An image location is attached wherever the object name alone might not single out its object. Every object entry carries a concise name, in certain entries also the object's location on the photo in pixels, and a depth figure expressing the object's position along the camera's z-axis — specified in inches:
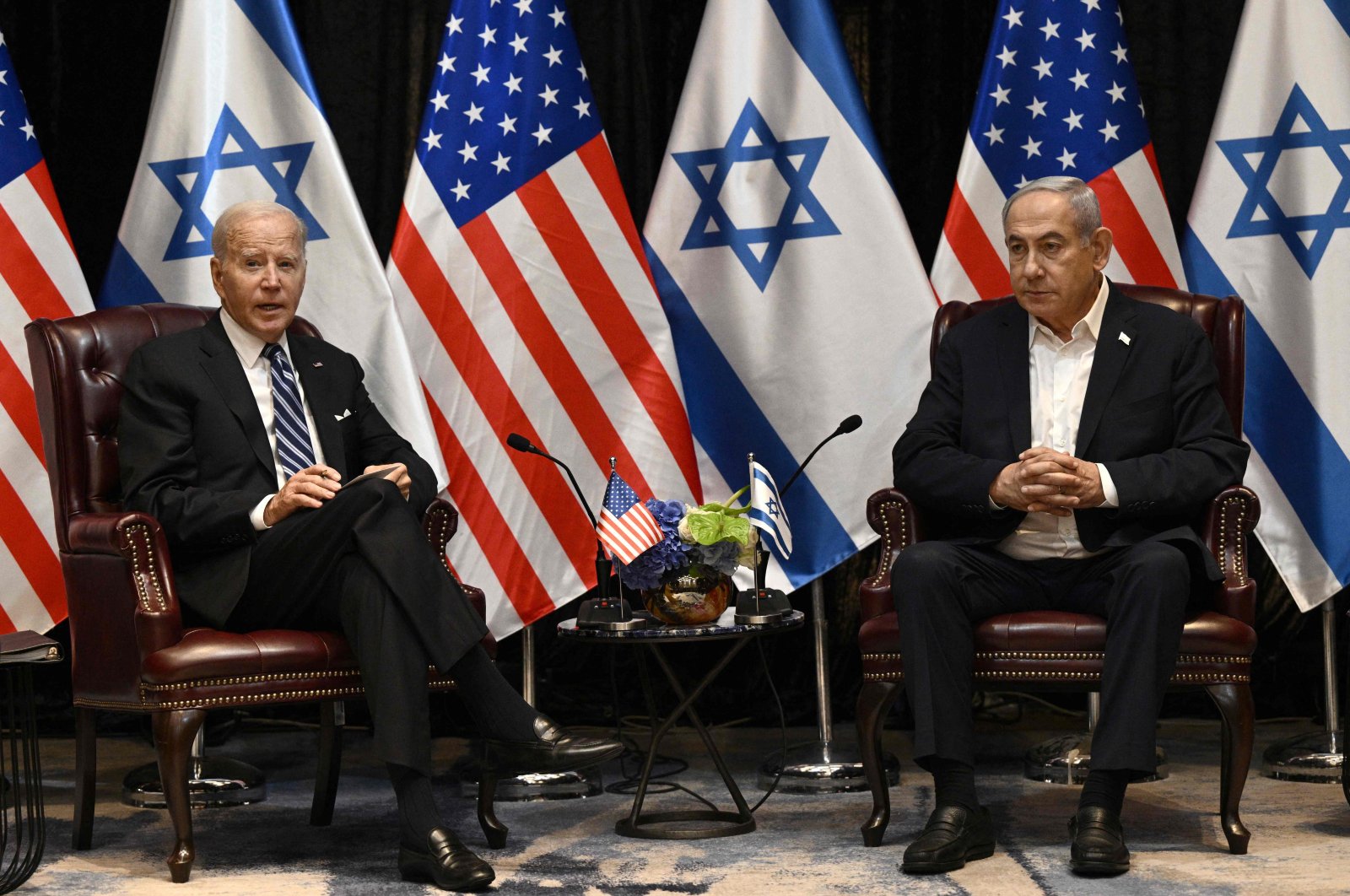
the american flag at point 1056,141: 346.0
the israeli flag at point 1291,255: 333.4
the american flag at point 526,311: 342.0
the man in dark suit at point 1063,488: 245.8
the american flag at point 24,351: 332.5
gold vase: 268.2
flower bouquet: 267.0
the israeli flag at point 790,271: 345.4
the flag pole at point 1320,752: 317.4
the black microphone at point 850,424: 270.7
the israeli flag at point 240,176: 343.6
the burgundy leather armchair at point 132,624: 250.1
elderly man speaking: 249.3
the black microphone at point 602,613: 268.1
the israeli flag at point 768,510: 269.6
